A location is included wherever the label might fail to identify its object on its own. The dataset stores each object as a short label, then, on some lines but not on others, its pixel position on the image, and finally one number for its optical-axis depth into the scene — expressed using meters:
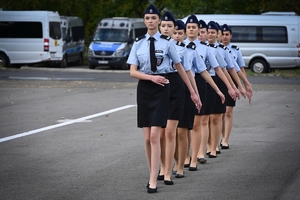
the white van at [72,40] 39.08
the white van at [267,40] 35.91
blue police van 37.38
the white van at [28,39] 37.00
